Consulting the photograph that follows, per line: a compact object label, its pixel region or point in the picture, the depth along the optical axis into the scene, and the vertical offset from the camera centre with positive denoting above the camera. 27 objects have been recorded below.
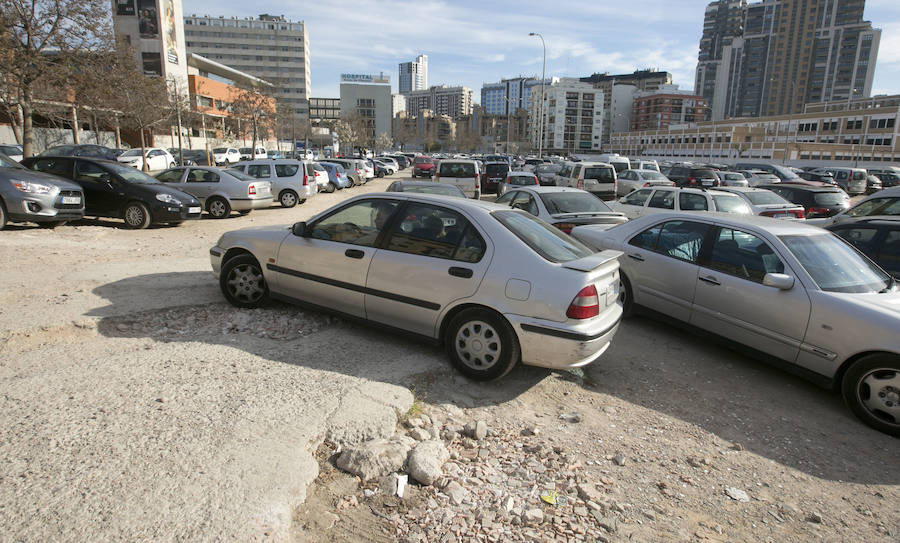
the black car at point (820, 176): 31.64 -0.06
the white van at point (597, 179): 19.08 -0.32
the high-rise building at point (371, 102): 153.38 +18.15
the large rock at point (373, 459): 3.20 -1.81
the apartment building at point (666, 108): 163.38 +20.08
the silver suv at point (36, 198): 9.89 -0.79
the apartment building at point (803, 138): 74.00 +6.12
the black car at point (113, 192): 11.71 -0.75
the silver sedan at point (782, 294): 4.26 -1.15
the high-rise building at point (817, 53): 168.62 +39.60
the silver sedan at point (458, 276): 4.21 -0.96
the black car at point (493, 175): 25.18 -0.37
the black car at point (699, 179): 24.25 -0.30
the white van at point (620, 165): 27.92 +0.29
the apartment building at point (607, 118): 183.12 +18.05
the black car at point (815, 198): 15.53 -0.66
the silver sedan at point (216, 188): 14.84 -0.76
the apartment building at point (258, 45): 134.25 +29.44
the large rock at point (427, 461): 3.17 -1.82
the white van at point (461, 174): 17.81 -0.26
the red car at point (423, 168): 32.94 -0.14
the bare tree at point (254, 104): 47.28 +5.12
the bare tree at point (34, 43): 18.16 +4.08
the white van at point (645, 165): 31.25 +0.37
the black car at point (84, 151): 24.55 +0.30
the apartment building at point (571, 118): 161.50 +15.82
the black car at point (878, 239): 6.66 -0.80
